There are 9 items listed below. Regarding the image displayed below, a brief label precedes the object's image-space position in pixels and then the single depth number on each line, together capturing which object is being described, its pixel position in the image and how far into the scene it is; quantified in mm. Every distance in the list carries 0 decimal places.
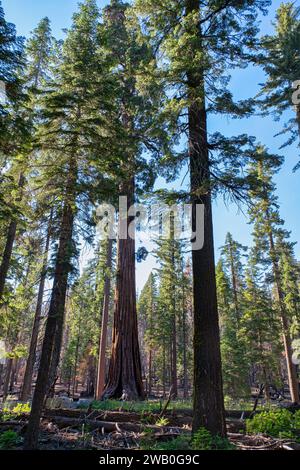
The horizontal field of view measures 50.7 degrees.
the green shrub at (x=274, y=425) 6199
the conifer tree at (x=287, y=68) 13888
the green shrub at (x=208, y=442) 5102
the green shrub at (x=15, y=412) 7741
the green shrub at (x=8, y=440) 5748
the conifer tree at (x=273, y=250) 20208
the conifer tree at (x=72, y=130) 7844
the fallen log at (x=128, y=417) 7191
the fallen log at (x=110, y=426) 6492
